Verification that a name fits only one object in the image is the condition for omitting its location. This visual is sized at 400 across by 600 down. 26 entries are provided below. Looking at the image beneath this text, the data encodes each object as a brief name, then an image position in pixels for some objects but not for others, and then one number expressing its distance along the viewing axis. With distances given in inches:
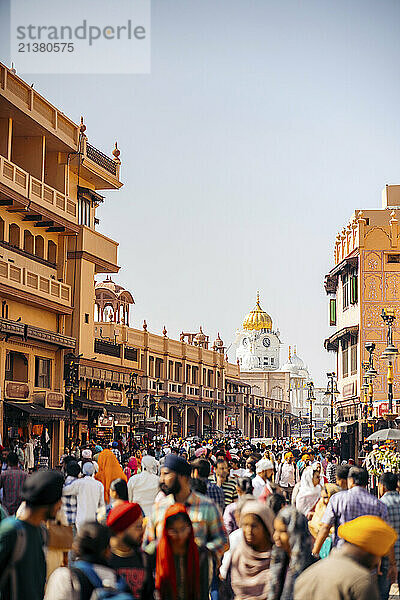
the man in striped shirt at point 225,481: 490.0
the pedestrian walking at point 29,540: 235.9
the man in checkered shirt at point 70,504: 471.5
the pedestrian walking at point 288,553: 279.9
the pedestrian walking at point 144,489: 483.8
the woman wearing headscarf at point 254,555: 282.4
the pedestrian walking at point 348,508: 368.8
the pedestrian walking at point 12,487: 467.8
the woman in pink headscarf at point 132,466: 724.0
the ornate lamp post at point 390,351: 1055.0
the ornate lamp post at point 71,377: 1408.7
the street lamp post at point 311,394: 2356.4
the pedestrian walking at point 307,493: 488.4
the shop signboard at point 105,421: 1563.7
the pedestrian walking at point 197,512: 319.9
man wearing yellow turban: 204.1
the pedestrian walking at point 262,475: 539.2
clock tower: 6348.4
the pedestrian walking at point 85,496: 474.9
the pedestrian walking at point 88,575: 213.6
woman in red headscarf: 267.9
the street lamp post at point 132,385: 1773.6
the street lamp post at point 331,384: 1965.6
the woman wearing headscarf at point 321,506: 424.5
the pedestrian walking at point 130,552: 252.4
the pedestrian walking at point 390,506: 355.3
